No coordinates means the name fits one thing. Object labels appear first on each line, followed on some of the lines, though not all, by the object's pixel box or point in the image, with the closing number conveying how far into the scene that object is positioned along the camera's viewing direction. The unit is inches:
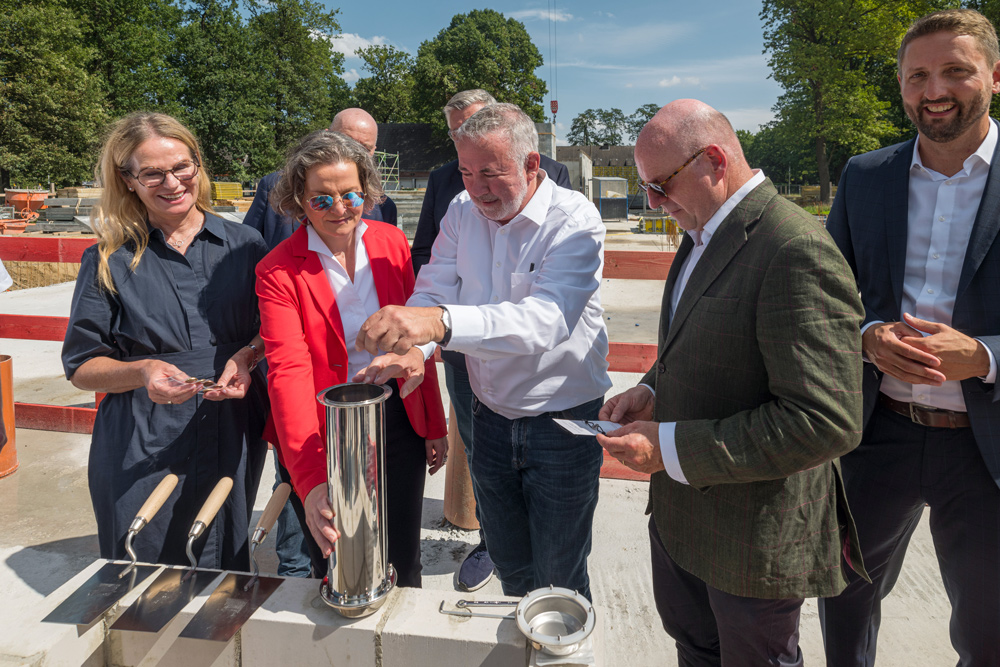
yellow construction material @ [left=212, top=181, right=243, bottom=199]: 1361.3
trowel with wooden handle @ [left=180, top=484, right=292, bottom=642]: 56.9
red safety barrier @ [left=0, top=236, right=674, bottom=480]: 183.8
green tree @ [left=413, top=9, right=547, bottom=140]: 2098.9
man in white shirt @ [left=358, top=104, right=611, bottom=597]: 82.1
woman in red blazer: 77.2
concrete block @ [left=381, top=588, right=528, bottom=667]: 54.7
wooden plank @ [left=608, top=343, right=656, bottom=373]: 181.9
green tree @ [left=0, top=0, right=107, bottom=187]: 1215.6
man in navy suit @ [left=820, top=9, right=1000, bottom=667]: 75.2
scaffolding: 1518.2
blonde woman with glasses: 84.7
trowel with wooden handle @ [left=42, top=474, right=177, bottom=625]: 56.8
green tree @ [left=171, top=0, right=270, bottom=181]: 1696.4
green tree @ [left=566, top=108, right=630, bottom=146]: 5295.3
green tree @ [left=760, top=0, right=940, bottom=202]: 1209.4
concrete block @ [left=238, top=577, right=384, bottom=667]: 57.7
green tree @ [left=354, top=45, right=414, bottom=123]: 2503.7
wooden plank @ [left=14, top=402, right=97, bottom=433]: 193.2
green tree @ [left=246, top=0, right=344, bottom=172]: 1882.4
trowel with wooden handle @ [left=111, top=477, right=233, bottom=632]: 57.5
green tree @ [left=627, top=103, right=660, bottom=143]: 4811.0
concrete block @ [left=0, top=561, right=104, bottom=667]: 51.7
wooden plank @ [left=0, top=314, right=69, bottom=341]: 200.8
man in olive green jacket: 58.4
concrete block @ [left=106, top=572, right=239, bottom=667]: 58.1
